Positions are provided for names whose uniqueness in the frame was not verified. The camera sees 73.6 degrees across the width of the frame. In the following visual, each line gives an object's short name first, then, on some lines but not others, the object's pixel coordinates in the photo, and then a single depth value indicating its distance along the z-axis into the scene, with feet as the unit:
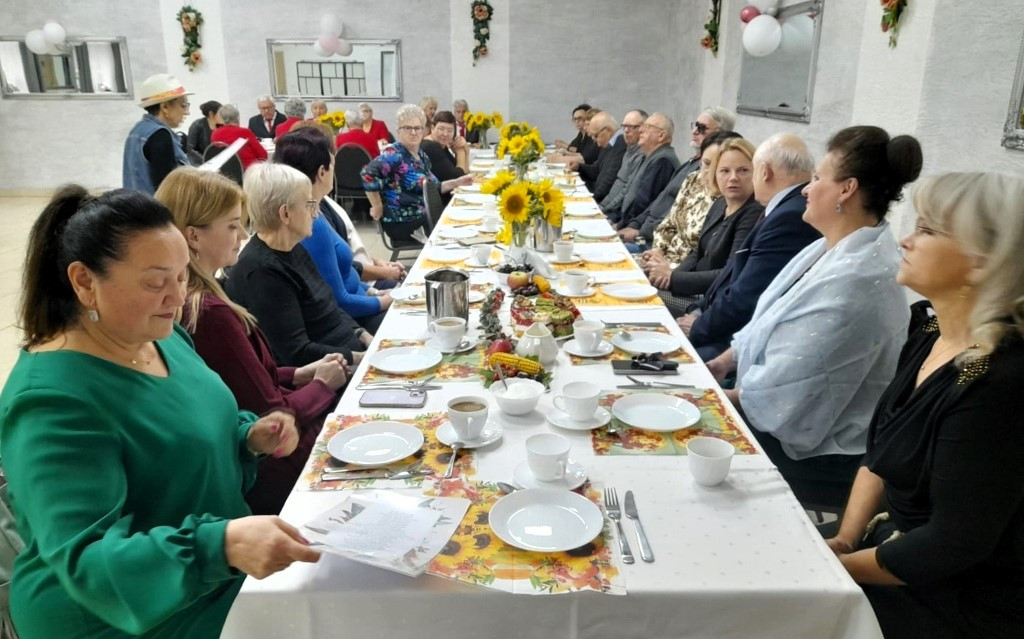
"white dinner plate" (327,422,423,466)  4.70
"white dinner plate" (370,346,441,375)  6.33
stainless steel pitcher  7.19
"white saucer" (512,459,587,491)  4.35
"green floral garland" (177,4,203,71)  31.60
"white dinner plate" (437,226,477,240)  12.52
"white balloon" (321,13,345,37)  30.63
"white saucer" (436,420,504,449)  4.86
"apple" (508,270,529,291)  8.71
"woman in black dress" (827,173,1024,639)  3.96
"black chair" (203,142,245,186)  21.44
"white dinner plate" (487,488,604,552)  3.80
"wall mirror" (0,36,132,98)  32.76
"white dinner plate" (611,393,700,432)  5.18
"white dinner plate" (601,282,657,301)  8.77
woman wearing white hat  14.67
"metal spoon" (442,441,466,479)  4.53
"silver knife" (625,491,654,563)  3.73
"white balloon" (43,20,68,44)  31.19
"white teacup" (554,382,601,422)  5.13
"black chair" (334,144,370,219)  23.13
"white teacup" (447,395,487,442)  4.80
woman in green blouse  3.21
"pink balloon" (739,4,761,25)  19.99
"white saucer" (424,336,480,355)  6.78
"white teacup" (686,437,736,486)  4.31
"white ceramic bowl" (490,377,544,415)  5.27
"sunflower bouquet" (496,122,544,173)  13.73
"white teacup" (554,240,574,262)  10.69
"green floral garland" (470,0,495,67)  31.63
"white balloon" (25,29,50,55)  31.22
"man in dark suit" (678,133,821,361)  8.21
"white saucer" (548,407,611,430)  5.12
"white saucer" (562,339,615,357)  6.67
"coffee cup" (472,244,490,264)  10.55
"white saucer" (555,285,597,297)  8.91
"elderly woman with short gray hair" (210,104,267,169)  23.63
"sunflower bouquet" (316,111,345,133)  27.09
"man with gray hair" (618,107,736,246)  14.65
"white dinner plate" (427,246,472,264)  10.81
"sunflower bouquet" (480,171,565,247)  9.55
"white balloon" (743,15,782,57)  18.52
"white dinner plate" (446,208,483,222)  14.19
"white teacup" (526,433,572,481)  4.26
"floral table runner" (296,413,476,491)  4.44
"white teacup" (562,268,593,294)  8.94
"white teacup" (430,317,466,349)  6.76
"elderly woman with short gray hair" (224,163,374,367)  7.41
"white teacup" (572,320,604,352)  6.61
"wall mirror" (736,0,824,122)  16.71
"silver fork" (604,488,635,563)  3.74
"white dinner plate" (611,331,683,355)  6.84
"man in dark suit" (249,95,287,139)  29.76
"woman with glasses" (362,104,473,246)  17.36
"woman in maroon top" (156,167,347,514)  5.57
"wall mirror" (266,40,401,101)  32.37
